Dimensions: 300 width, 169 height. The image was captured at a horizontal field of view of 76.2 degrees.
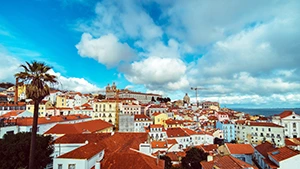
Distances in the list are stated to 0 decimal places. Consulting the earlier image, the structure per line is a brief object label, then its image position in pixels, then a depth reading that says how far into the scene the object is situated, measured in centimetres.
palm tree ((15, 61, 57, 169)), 1340
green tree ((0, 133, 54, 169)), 1462
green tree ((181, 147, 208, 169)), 3003
